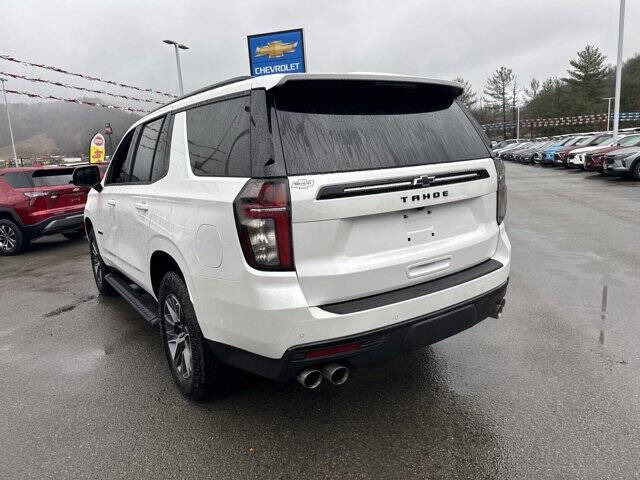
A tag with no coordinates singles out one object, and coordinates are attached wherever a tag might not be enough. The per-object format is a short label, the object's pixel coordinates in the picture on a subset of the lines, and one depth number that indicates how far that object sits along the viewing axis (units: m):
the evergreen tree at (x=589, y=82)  64.19
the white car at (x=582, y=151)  20.45
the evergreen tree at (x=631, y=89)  58.66
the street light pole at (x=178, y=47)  21.28
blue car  24.67
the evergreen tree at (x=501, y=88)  75.94
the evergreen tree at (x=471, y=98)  69.12
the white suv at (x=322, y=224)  2.19
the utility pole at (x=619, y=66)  23.77
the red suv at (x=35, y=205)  8.71
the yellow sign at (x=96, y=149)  22.06
